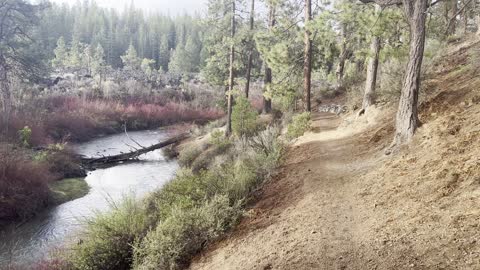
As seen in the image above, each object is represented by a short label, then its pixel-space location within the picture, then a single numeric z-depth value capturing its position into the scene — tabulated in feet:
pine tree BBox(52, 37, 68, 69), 203.71
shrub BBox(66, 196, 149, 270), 23.25
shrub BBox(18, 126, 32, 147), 67.51
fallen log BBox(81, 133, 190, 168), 66.85
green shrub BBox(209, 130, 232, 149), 62.34
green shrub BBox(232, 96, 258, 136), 59.11
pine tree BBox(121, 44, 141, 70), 227.22
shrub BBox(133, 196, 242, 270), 20.85
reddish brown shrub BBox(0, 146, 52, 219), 42.83
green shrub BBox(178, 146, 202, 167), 66.30
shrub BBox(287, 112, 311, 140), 45.14
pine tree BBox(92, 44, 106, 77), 172.80
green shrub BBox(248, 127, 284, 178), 33.17
